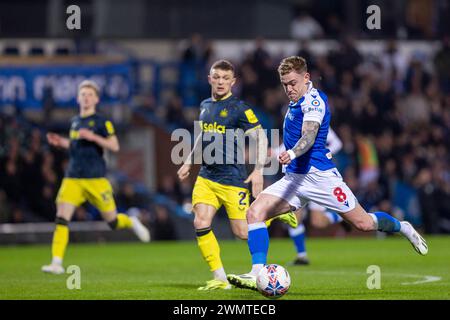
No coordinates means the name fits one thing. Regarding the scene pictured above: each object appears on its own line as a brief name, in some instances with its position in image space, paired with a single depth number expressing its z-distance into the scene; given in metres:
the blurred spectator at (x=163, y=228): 25.36
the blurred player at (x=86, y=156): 15.48
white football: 10.81
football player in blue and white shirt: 11.41
